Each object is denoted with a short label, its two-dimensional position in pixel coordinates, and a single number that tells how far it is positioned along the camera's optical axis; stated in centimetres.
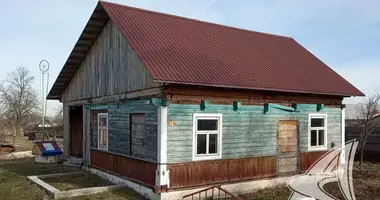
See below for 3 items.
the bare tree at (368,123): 1936
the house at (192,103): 1103
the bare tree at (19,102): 5304
